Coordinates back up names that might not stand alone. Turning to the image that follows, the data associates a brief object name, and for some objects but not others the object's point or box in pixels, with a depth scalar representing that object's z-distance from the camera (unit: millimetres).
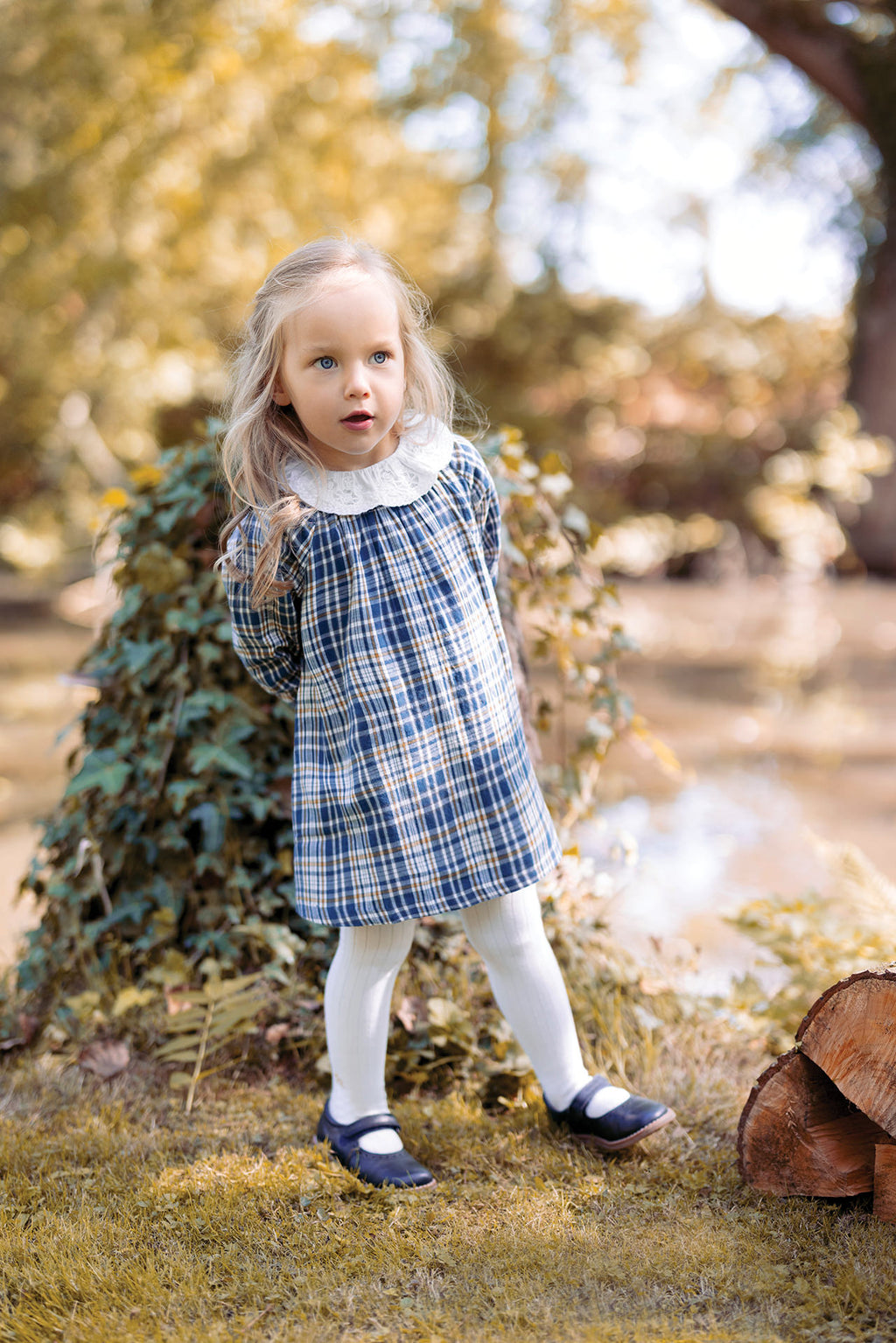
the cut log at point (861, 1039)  1774
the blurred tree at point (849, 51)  11656
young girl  1974
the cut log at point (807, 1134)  1889
